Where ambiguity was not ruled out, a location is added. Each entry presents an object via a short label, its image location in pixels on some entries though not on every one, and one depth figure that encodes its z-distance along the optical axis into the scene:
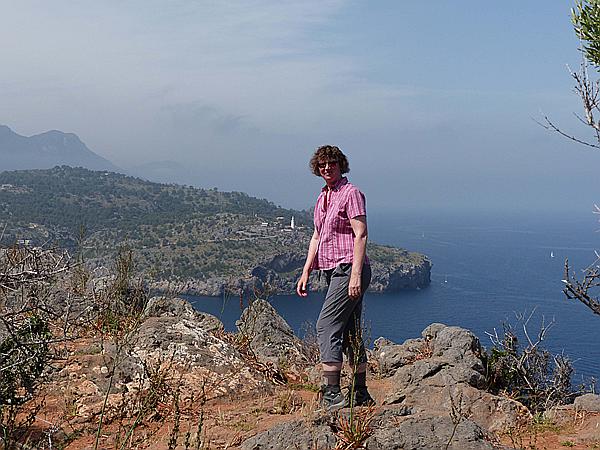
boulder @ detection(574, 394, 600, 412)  5.34
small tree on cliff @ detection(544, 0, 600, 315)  5.95
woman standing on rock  4.47
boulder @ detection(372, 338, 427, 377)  7.06
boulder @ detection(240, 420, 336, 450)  3.42
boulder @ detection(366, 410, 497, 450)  3.36
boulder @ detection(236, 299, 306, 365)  7.16
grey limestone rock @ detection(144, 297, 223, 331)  7.37
